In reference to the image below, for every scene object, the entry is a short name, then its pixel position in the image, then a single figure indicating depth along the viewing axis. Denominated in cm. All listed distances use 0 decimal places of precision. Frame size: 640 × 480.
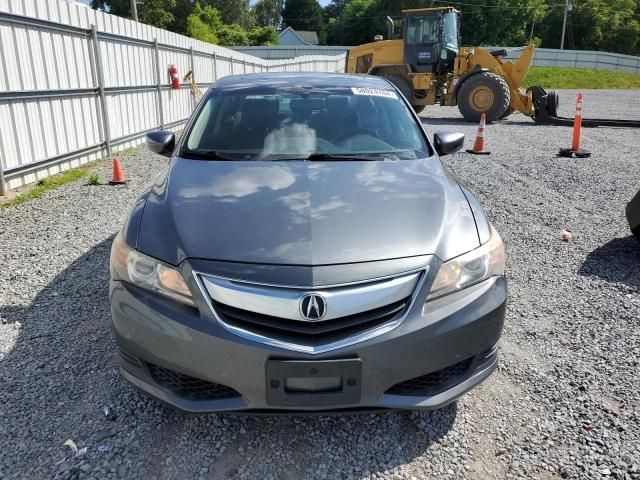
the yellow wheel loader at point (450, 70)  1458
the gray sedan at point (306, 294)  196
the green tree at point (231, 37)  5112
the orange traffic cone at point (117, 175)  732
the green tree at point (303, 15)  8906
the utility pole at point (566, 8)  5484
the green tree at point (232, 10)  6512
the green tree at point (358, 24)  6438
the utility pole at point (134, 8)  3298
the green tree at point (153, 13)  5072
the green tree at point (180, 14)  6004
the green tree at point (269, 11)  8801
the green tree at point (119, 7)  5650
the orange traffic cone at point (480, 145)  1005
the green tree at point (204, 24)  4647
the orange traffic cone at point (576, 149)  964
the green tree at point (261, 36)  5528
